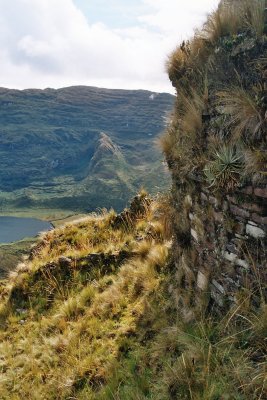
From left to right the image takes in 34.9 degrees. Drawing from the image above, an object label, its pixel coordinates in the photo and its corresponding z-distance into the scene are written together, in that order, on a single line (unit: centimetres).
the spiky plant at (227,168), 576
